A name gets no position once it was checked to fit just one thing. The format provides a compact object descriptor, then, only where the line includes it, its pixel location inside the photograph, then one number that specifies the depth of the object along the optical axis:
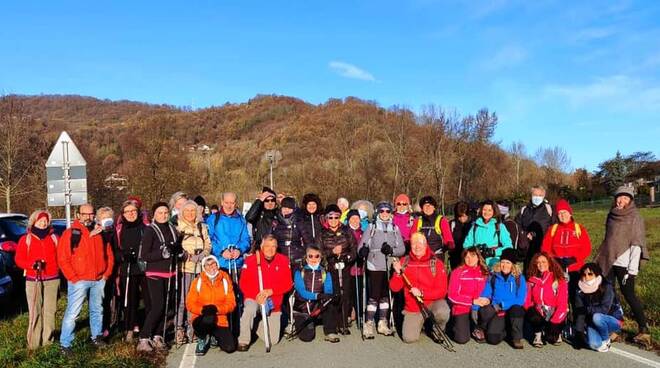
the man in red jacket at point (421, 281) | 7.39
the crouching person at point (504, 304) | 6.99
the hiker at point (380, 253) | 7.67
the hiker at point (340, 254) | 7.79
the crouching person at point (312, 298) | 7.43
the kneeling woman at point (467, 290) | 7.24
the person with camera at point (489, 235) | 8.00
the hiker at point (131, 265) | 7.21
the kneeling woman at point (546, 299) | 6.95
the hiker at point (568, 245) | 7.65
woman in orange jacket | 6.78
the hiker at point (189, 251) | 7.36
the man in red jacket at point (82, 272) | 6.55
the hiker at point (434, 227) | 8.35
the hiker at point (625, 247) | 7.10
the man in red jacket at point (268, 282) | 7.23
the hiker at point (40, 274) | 6.69
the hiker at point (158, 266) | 6.96
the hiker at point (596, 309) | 6.62
